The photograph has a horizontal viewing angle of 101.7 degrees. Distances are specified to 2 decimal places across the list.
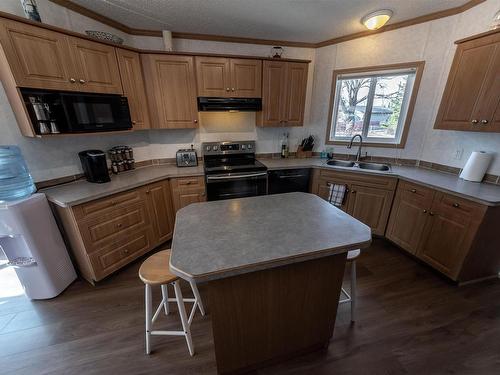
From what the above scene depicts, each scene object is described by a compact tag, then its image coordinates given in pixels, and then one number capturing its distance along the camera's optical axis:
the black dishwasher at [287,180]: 2.87
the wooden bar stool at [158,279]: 1.27
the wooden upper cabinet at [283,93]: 2.76
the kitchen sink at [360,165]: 2.78
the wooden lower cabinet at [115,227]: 1.84
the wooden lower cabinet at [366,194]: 2.51
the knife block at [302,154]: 3.35
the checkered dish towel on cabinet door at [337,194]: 2.73
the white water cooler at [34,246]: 1.61
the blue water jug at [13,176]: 1.66
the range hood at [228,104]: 2.60
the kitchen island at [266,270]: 0.97
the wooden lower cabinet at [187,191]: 2.55
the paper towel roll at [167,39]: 2.46
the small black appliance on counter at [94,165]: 2.07
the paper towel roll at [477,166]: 2.03
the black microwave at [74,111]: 1.67
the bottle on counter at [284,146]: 3.36
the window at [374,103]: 2.67
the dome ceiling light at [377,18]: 2.04
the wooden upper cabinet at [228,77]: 2.53
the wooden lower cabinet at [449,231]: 1.78
